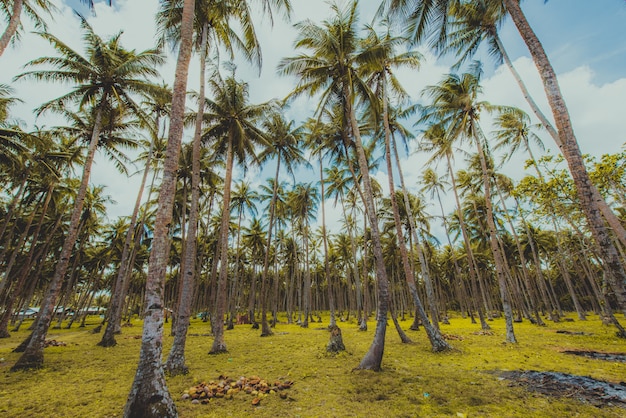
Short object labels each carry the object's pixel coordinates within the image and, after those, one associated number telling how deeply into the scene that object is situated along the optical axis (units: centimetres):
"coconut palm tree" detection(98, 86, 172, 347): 1259
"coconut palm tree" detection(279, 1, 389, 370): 1042
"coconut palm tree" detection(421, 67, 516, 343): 1389
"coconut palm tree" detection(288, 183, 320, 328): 2447
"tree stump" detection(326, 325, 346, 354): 966
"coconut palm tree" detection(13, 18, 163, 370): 1040
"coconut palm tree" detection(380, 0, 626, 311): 493
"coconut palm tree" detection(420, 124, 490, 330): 1614
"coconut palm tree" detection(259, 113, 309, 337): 1817
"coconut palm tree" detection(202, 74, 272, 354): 1175
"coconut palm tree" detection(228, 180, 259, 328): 2470
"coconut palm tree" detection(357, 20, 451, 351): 959
